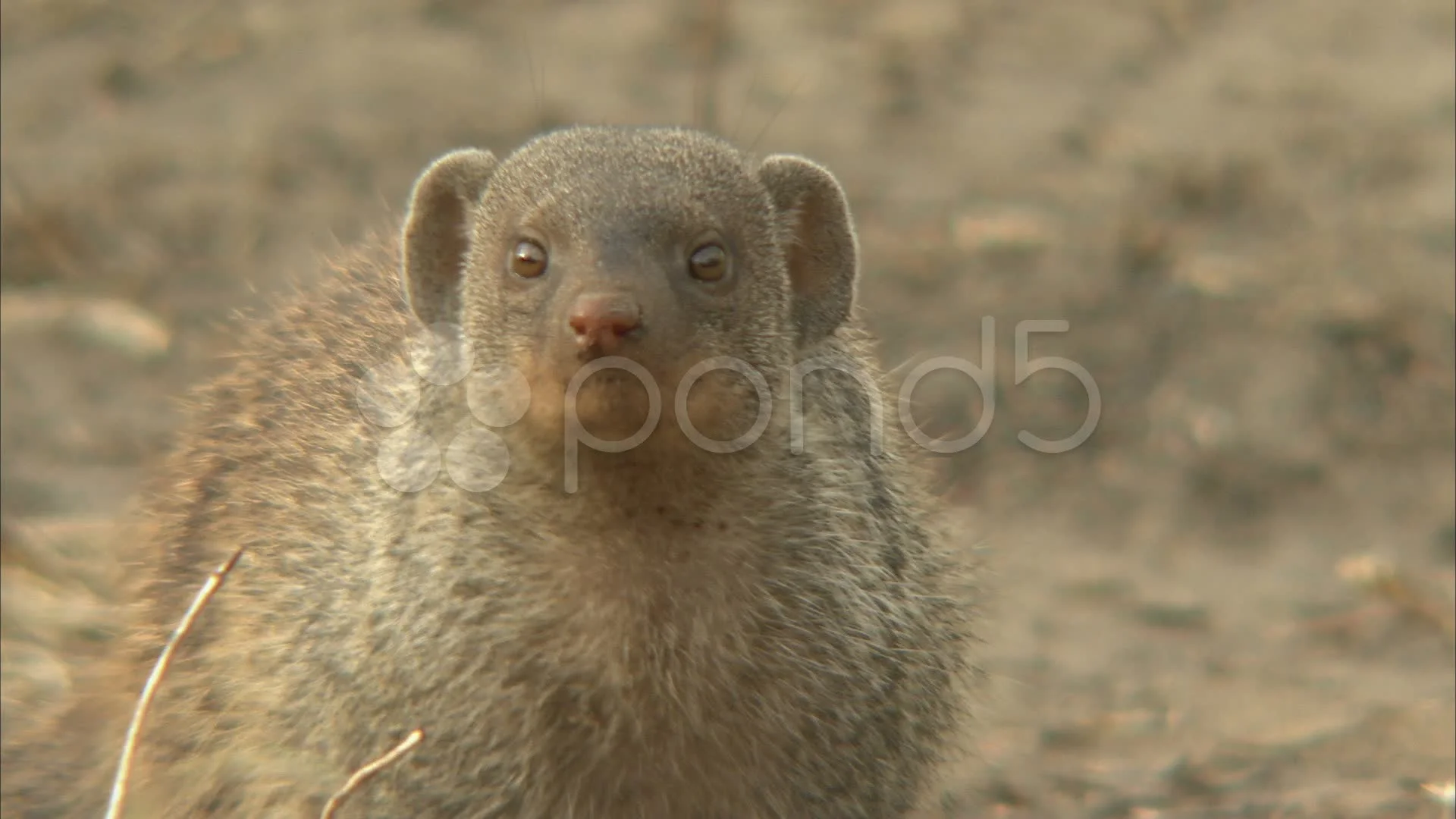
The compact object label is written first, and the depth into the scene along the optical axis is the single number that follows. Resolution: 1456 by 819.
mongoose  5.36
